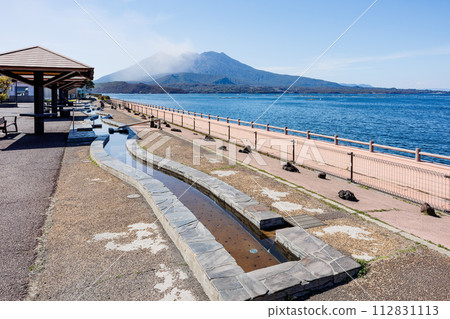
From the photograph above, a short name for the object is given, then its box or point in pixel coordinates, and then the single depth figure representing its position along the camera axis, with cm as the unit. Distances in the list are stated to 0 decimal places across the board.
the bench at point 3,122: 1649
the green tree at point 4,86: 4798
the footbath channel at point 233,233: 527
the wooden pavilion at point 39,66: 1568
